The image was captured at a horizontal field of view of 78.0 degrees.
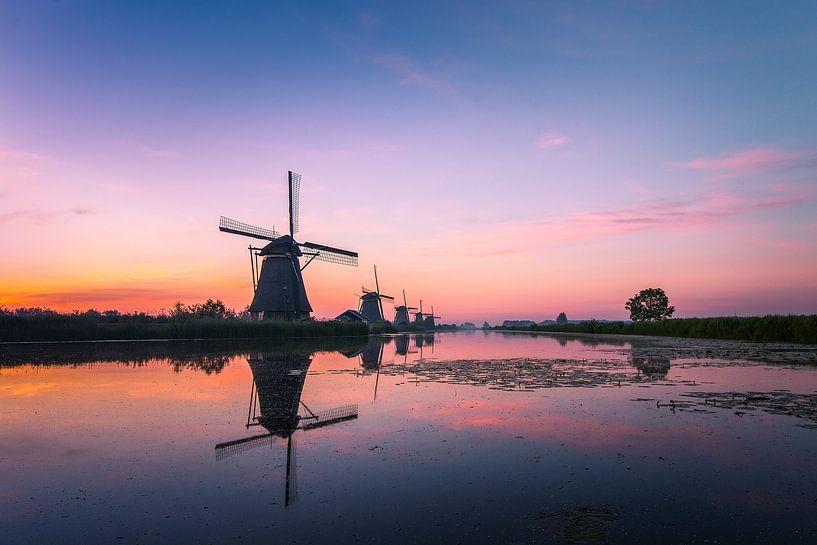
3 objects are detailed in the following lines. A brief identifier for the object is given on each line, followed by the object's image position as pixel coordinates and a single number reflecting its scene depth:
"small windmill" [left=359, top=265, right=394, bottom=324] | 97.07
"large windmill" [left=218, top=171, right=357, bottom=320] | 47.97
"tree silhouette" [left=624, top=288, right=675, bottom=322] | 83.88
